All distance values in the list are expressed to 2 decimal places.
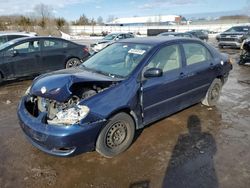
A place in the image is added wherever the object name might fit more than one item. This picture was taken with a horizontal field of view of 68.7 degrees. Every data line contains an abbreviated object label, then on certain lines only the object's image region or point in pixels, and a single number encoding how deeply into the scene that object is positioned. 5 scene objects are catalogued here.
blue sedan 2.42
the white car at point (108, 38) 12.67
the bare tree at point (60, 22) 33.64
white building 74.27
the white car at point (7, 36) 8.99
